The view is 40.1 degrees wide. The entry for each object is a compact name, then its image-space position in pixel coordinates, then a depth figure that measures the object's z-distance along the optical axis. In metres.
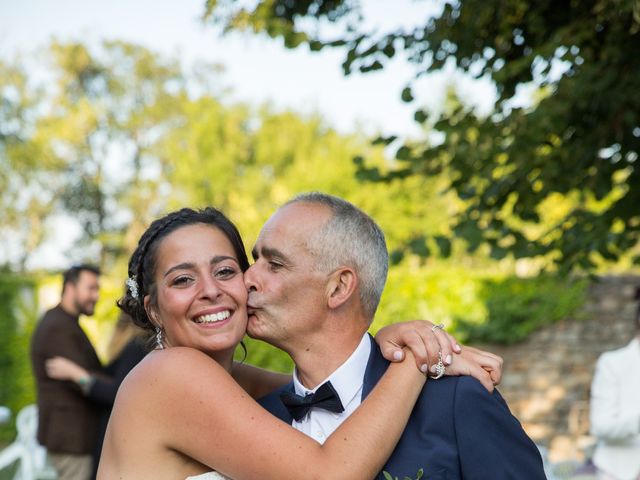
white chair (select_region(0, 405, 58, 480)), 7.35
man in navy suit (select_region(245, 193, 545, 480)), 2.85
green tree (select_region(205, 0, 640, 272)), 4.89
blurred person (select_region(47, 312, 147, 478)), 6.49
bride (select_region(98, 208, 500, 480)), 2.51
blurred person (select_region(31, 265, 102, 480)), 6.88
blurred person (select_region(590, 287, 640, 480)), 5.52
